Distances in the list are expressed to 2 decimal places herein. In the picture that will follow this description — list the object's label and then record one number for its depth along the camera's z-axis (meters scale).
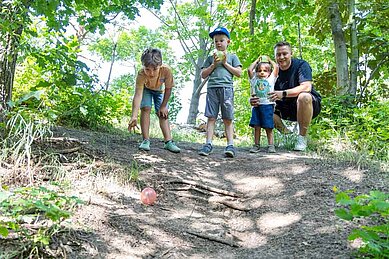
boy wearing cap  4.62
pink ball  2.98
